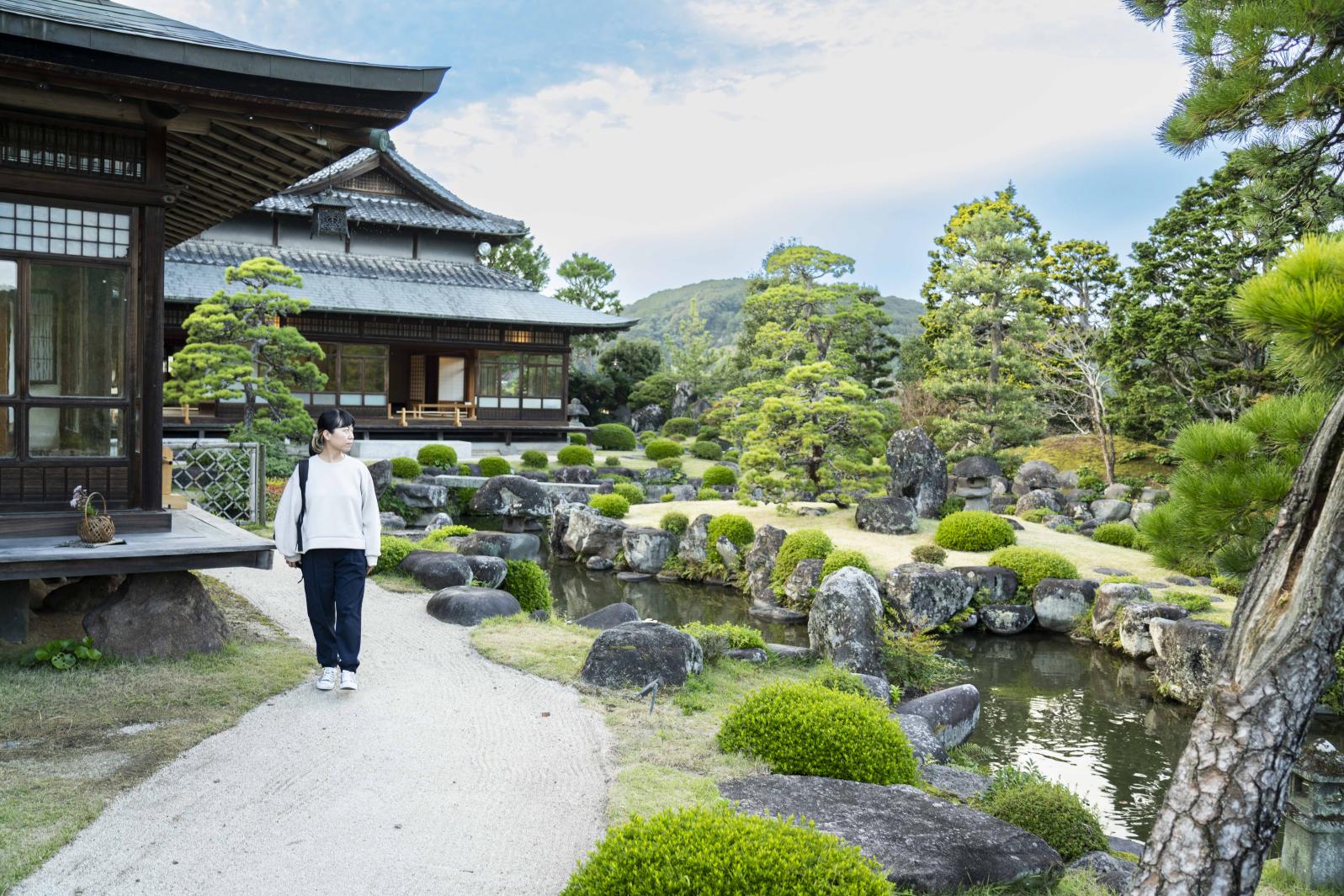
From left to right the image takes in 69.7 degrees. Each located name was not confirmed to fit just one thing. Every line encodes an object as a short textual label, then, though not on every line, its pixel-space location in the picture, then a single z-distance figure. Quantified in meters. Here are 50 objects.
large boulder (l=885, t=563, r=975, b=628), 13.48
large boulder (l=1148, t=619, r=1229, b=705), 10.39
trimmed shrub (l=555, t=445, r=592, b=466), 26.77
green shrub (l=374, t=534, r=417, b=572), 10.27
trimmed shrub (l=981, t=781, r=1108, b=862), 4.80
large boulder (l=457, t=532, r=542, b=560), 12.30
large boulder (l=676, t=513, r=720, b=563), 17.17
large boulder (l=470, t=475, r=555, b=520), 21.38
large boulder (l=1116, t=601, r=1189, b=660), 12.02
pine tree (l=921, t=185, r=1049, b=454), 23.97
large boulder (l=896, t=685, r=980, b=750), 8.16
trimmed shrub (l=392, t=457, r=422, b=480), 22.48
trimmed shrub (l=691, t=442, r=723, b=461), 30.14
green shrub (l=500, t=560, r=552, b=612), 9.99
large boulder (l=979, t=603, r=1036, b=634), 13.66
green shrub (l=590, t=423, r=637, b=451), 32.38
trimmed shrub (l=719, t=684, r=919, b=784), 4.73
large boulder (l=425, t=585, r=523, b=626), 8.15
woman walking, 5.51
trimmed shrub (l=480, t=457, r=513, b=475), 23.94
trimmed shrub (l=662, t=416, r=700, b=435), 34.50
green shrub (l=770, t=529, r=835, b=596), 14.92
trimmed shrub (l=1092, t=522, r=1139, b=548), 16.77
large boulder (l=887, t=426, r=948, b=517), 18.39
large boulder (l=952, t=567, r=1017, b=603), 14.00
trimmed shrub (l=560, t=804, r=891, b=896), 2.96
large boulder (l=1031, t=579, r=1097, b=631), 13.60
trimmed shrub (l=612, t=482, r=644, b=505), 22.72
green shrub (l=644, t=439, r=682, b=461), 28.75
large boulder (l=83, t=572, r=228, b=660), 6.02
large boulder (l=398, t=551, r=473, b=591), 9.74
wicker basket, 5.98
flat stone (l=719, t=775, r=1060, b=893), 3.67
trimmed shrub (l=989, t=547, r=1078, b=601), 14.23
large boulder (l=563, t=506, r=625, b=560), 18.12
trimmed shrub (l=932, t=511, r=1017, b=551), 15.60
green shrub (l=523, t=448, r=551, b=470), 26.09
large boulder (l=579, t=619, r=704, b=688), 6.21
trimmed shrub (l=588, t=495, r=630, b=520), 19.75
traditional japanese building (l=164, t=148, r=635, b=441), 27.17
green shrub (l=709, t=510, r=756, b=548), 16.83
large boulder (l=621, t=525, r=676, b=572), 17.53
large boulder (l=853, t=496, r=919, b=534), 16.91
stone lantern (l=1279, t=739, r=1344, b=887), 4.58
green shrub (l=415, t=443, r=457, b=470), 24.53
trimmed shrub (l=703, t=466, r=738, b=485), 24.42
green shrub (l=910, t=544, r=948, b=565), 14.73
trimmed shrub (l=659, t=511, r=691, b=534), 18.06
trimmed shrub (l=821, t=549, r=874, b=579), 13.83
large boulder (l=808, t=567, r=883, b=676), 9.54
